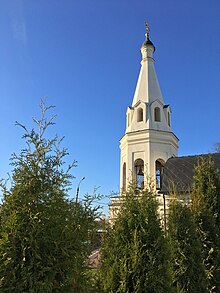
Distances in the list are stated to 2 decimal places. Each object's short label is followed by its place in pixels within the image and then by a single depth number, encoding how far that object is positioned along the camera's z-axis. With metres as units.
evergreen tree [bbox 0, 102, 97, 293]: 2.65
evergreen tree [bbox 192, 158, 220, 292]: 6.18
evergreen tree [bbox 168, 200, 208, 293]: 5.34
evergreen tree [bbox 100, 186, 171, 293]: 3.96
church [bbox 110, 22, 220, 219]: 12.27
